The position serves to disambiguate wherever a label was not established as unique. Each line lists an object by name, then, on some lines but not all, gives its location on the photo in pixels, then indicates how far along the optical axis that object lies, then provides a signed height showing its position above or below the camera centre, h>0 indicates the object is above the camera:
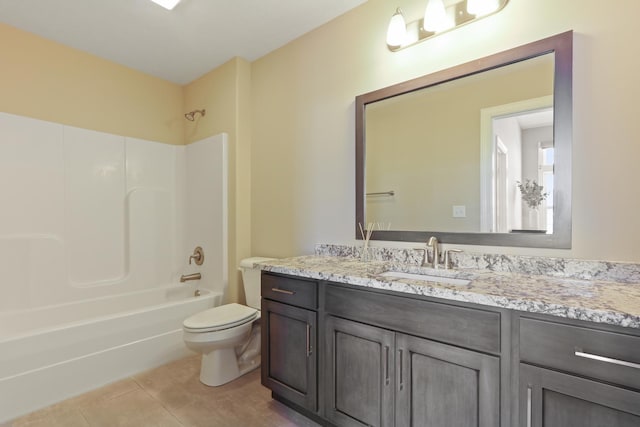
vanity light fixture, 1.56 +1.00
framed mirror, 1.40 +0.30
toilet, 1.99 -0.85
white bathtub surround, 1.97 -0.33
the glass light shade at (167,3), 1.97 +1.31
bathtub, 1.80 -0.88
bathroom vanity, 0.90 -0.51
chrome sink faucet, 1.65 -0.23
